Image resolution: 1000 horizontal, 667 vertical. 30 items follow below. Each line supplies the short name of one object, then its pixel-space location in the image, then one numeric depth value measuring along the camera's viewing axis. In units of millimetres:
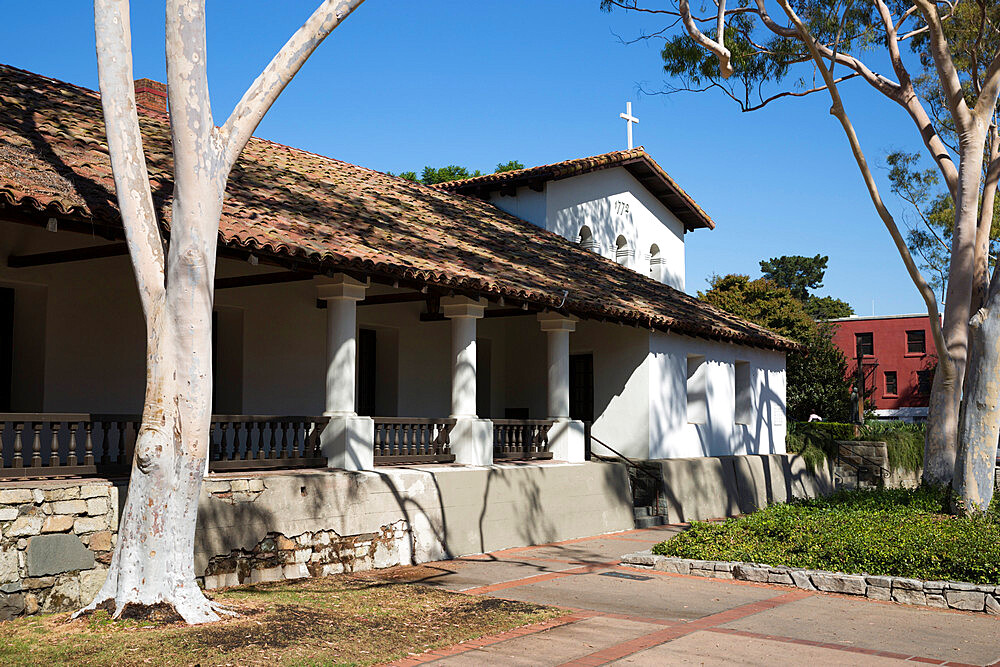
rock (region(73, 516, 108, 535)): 8180
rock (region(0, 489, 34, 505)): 7680
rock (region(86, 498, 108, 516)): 8297
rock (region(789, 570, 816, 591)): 9867
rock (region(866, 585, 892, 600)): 9297
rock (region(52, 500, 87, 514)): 8047
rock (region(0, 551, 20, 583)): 7610
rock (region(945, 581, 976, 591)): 8836
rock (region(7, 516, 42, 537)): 7705
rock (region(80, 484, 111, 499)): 8281
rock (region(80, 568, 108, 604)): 8117
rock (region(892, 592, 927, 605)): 9094
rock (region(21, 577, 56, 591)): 7738
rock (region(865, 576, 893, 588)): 9320
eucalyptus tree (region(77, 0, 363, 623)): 7586
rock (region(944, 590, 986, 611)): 8711
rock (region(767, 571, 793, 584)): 10047
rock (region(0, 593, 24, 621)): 7562
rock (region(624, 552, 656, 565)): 11258
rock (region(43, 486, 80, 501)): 7980
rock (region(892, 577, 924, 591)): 9133
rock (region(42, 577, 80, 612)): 7871
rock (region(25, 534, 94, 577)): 7801
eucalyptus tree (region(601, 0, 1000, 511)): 12211
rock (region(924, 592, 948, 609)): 8945
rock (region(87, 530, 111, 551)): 8250
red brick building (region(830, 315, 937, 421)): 51688
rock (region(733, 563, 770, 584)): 10234
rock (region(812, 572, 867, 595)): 9508
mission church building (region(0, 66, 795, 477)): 10391
